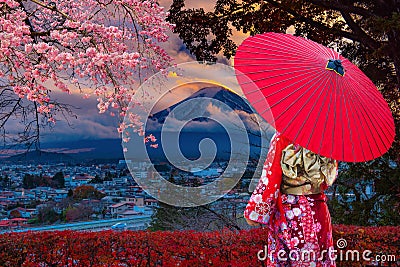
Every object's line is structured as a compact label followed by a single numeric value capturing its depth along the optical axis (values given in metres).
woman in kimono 2.42
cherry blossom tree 3.88
